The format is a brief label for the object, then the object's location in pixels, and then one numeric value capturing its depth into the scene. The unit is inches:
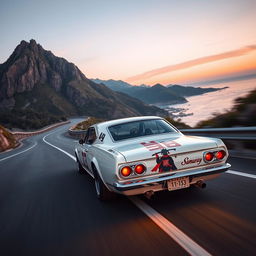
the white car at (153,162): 152.1
